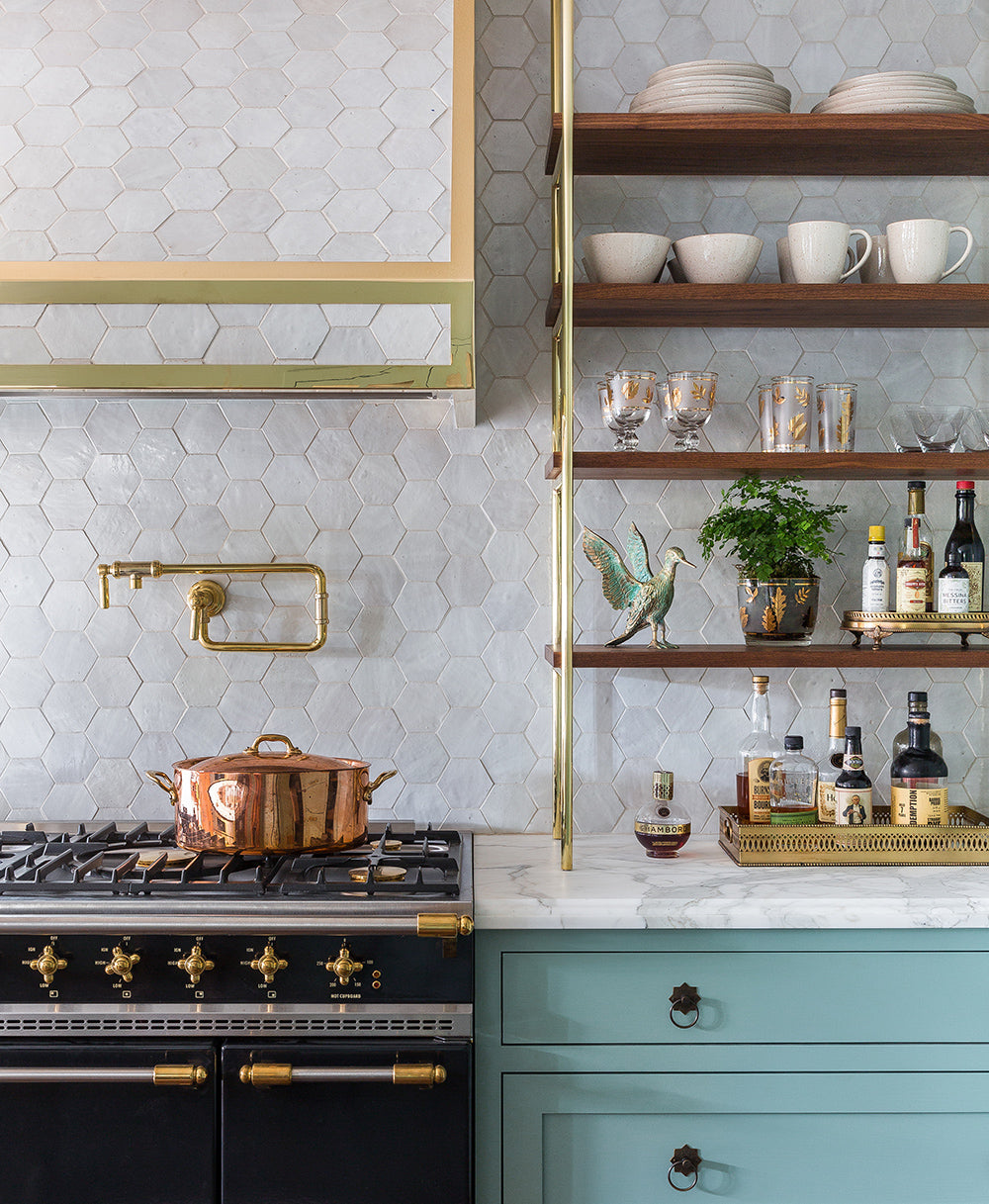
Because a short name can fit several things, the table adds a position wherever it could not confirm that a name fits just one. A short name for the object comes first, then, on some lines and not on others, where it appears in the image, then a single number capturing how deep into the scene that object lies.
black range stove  1.56
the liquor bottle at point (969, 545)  2.06
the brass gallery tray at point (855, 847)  1.87
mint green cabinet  1.63
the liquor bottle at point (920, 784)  1.89
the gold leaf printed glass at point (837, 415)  1.97
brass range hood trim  1.75
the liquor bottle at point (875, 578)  2.01
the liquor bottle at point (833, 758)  1.94
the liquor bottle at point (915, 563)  1.99
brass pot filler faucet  2.08
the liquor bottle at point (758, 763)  1.93
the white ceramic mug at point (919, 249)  1.94
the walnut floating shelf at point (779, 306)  1.91
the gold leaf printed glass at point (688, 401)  1.93
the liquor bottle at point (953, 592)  2.01
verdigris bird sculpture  1.99
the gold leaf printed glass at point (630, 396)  1.92
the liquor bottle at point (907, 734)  1.89
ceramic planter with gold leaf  1.97
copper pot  1.70
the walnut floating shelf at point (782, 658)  1.86
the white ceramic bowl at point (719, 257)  1.95
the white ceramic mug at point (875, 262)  2.00
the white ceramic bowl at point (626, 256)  1.95
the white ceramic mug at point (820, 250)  1.93
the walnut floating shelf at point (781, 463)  1.86
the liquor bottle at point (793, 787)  1.92
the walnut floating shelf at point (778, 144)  1.90
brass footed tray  1.96
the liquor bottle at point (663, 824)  1.90
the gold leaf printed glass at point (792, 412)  1.95
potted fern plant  1.97
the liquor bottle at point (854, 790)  1.89
